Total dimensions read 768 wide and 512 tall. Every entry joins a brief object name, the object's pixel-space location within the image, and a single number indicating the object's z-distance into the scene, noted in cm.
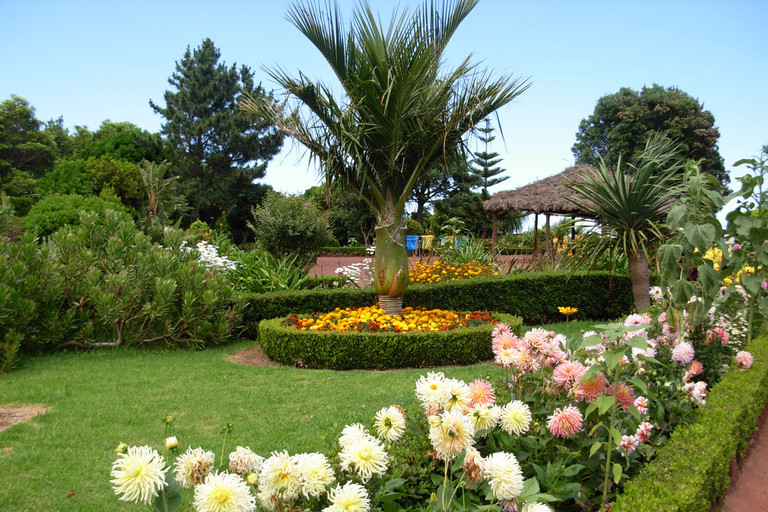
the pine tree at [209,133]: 2961
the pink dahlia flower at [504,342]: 227
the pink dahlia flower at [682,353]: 280
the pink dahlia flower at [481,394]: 180
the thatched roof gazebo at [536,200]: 1528
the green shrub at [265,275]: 878
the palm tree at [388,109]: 629
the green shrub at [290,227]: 1066
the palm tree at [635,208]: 638
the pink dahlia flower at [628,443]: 205
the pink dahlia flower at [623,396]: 201
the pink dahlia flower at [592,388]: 194
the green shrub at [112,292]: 616
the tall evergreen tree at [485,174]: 3325
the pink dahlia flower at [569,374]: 200
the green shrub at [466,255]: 1103
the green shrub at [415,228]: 2778
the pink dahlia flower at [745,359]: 358
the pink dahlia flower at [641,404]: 215
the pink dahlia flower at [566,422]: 182
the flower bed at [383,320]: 622
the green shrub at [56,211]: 1266
